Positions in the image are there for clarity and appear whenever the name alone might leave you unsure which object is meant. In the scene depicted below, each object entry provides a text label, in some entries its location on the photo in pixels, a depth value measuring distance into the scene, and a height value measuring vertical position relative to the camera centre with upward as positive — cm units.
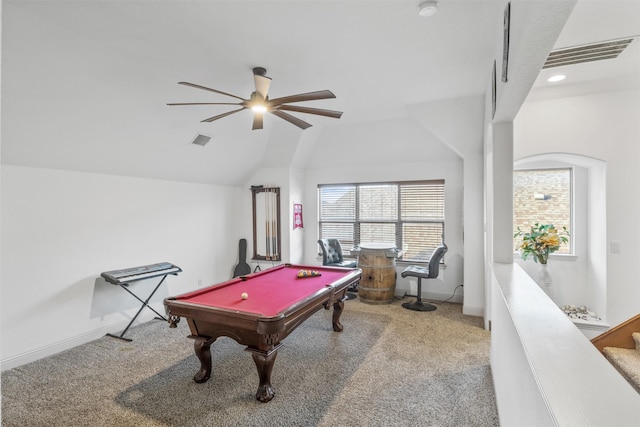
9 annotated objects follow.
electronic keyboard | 360 -74
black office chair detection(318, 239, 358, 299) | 542 -77
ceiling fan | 281 +103
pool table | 237 -79
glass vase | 423 -92
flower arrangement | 403 -42
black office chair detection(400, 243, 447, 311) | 466 -93
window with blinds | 548 -7
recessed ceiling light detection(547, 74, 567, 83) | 321 +136
